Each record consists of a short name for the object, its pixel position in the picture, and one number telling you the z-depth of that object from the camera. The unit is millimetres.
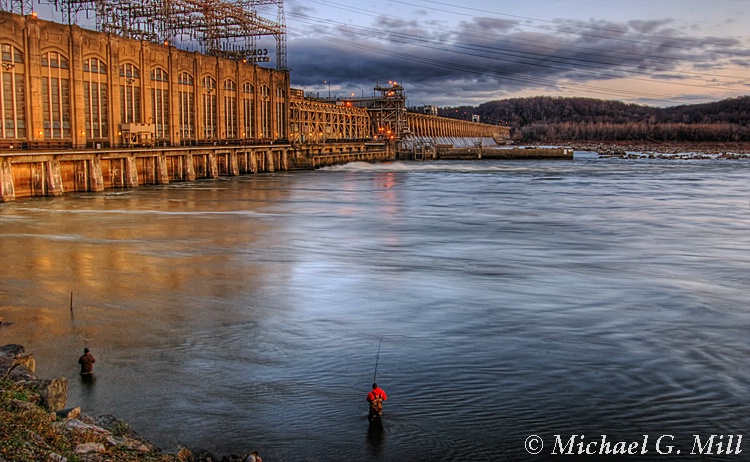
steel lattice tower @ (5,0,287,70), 88488
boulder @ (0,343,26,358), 15134
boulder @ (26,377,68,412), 12133
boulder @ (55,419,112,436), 10703
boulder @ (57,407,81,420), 11492
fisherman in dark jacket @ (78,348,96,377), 15594
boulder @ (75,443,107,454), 10031
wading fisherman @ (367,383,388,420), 13453
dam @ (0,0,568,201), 60219
